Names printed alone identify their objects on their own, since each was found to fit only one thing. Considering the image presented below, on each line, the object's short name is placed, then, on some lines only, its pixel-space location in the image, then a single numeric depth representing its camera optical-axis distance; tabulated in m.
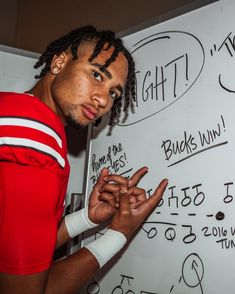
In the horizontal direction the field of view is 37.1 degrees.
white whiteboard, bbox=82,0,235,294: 0.85
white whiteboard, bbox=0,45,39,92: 1.47
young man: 0.66
